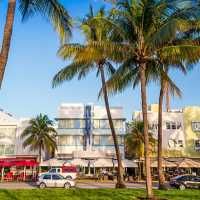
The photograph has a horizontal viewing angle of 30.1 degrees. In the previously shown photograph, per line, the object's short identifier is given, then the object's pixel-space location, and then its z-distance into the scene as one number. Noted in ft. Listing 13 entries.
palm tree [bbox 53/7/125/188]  57.41
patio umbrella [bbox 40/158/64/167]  167.10
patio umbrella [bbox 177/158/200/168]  159.84
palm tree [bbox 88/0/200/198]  58.03
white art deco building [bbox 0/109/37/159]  209.36
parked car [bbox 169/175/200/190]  112.06
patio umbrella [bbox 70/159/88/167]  165.68
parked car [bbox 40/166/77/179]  151.35
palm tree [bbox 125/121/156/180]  190.90
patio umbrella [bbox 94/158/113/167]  164.06
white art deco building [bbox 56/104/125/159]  206.90
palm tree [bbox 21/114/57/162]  199.72
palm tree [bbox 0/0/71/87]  51.13
